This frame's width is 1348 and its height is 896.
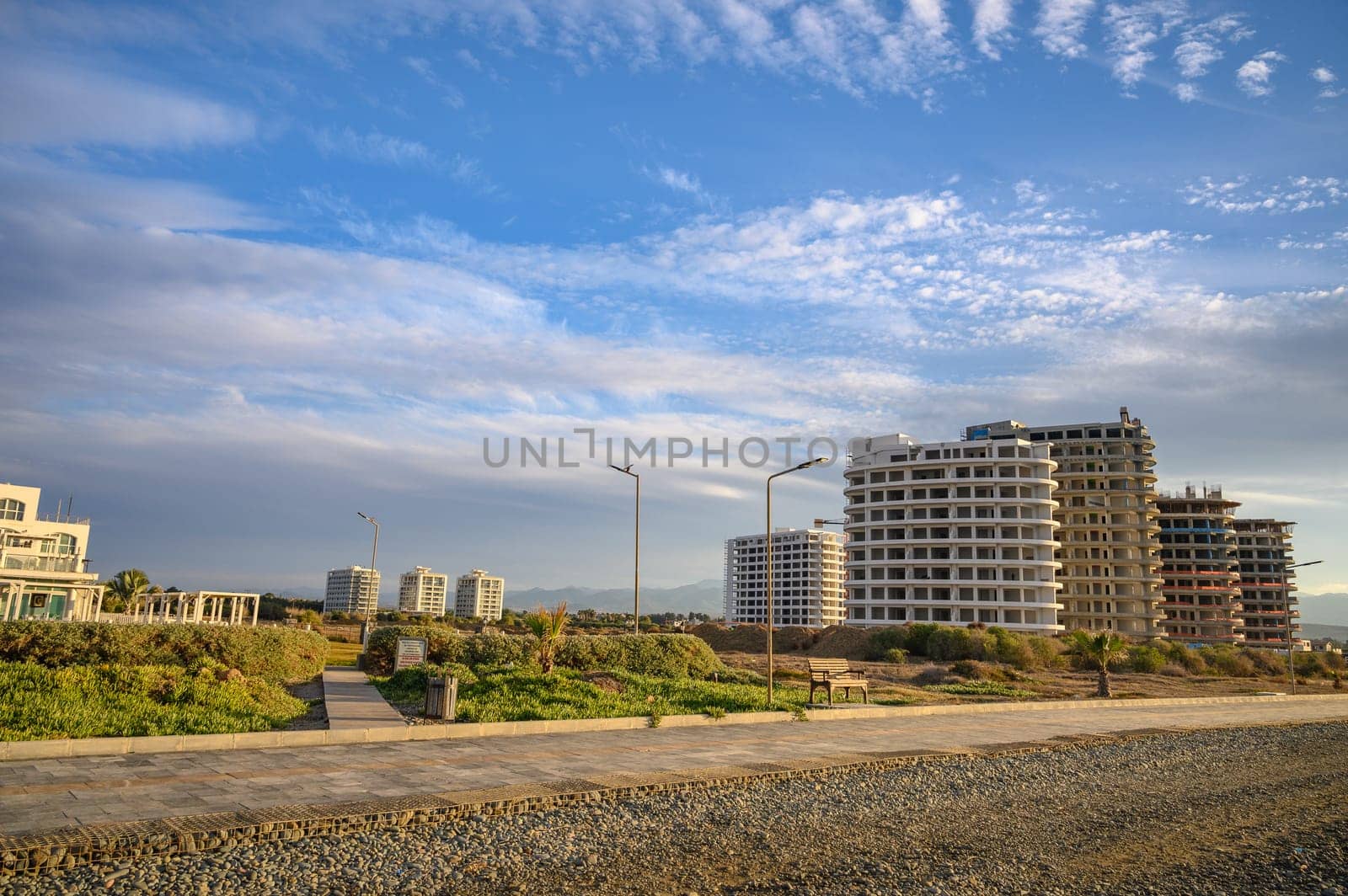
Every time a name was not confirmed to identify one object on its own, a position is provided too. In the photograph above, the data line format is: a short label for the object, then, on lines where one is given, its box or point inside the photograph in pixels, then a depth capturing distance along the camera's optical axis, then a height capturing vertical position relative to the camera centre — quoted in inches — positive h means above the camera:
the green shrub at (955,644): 2140.7 -98.2
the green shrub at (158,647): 671.8 -58.5
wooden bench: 876.2 -78.6
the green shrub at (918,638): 2278.8 -90.4
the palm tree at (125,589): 2271.4 -33.4
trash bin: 621.6 -78.5
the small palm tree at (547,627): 829.8 -34.6
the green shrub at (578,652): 943.7 -67.2
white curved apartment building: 3065.9 +234.9
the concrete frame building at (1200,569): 4254.4 +212.4
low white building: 1584.6 -22.9
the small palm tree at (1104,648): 1182.3 -53.9
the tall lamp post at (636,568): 1232.2 +34.8
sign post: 861.2 -65.4
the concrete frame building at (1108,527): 3636.8 +340.1
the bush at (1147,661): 1934.1 -110.2
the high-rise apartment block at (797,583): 6077.8 +109.6
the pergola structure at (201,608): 1320.1 -48.1
